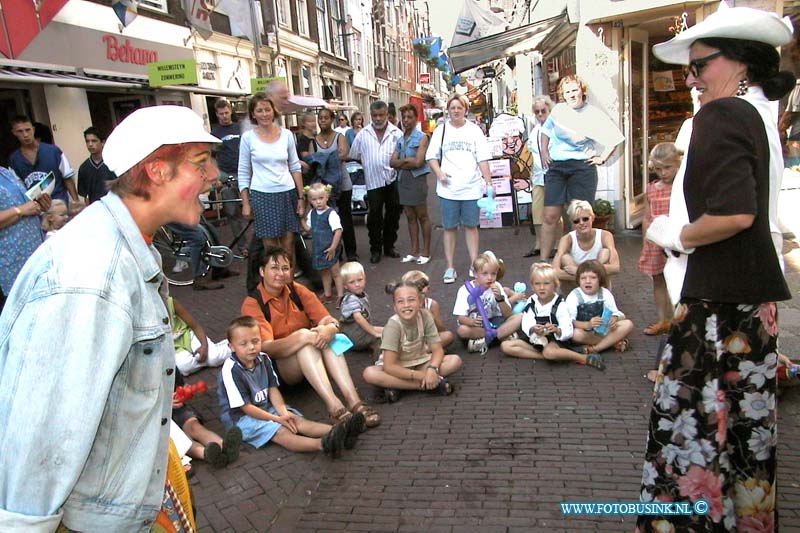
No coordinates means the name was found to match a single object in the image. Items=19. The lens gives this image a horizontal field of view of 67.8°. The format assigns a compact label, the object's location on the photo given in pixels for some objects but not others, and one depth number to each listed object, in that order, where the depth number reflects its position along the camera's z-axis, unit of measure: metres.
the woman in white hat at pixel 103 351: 1.23
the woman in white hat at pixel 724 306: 1.87
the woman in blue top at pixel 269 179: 5.97
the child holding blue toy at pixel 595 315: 4.64
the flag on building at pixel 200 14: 12.52
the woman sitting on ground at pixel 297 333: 3.97
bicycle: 7.50
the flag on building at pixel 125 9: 10.86
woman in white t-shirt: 6.77
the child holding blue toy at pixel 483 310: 4.99
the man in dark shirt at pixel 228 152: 9.12
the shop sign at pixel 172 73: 10.33
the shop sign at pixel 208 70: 15.42
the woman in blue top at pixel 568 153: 6.89
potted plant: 8.18
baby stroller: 11.08
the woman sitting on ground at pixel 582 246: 5.21
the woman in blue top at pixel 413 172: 7.62
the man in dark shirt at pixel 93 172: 7.07
